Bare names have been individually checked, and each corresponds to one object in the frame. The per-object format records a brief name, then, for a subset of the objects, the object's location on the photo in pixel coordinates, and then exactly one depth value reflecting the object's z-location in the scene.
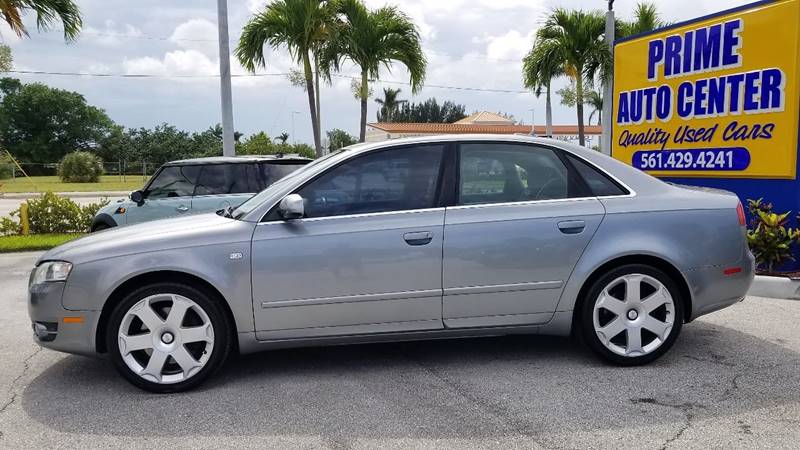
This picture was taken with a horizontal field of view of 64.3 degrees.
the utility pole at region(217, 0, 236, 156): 12.27
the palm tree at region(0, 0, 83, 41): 10.79
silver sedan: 3.96
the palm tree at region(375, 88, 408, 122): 82.19
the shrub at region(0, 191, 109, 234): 12.60
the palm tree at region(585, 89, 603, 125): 18.70
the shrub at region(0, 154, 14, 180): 44.20
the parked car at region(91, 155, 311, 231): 8.58
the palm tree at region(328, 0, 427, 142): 12.83
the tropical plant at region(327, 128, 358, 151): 64.88
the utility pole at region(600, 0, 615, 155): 14.80
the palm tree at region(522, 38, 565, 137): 17.73
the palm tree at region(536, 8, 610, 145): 17.33
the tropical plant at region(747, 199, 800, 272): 6.89
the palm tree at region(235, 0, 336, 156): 12.29
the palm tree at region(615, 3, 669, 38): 19.31
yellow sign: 6.92
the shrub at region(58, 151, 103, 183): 45.00
